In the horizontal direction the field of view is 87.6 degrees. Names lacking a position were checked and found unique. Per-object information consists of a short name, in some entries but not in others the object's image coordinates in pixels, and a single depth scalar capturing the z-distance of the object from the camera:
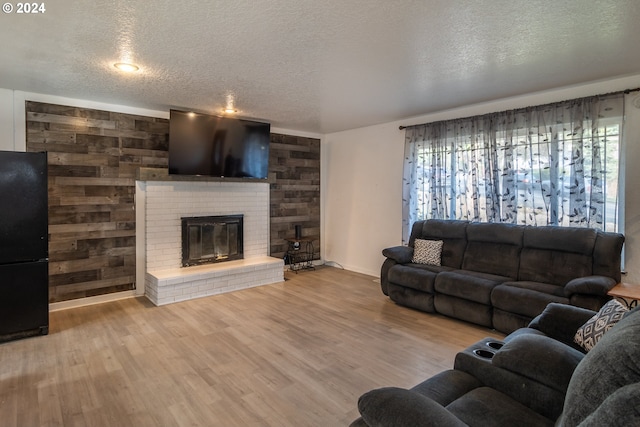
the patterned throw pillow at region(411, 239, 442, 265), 4.36
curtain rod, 3.20
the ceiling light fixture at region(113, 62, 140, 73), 2.98
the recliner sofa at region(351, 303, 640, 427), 0.83
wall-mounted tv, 4.45
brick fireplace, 4.43
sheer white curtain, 3.40
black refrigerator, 3.16
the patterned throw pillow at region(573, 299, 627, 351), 1.74
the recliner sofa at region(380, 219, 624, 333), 3.12
